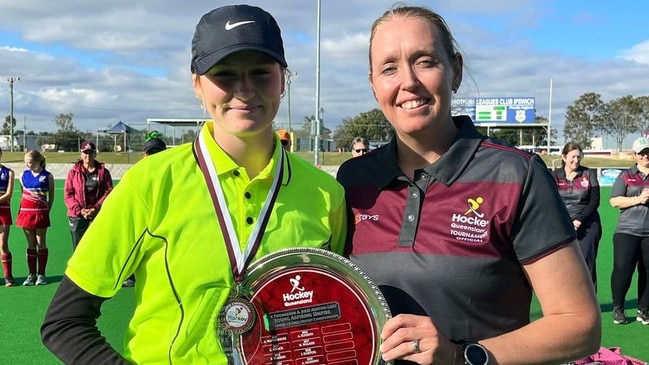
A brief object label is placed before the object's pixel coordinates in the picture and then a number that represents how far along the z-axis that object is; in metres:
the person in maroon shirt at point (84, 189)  8.73
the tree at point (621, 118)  60.25
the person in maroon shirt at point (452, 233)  1.73
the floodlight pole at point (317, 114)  24.52
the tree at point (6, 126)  78.84
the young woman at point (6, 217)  8.59
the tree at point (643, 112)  59.09
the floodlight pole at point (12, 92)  57.36
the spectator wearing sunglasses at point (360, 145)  9.24
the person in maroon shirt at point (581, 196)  7.51
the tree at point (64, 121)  76.69
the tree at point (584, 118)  61.91
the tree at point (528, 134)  61.30
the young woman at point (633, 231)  7.16
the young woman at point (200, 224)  1.71
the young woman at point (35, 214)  8.80
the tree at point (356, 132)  41.38
